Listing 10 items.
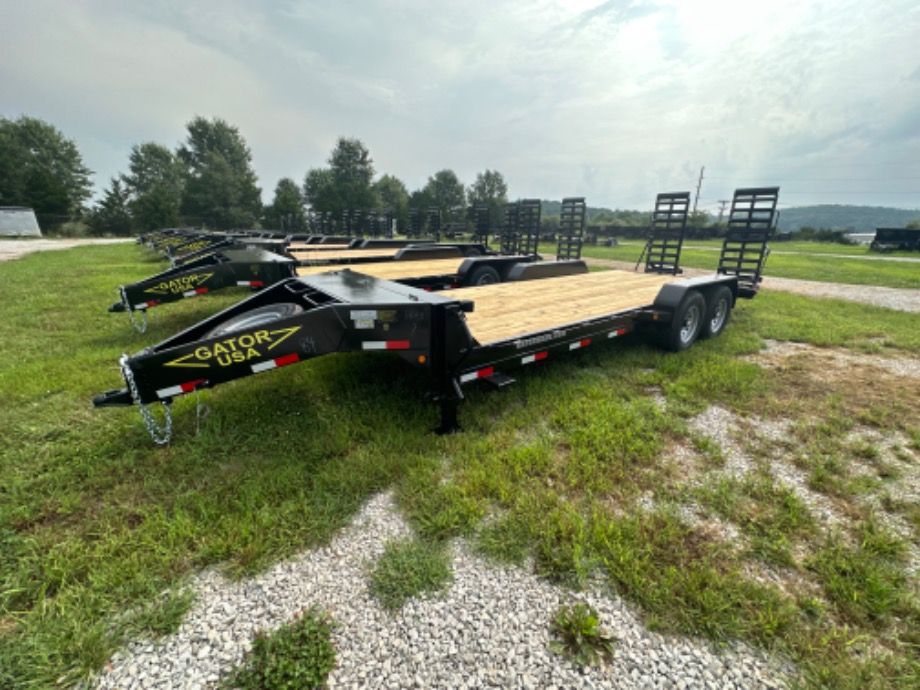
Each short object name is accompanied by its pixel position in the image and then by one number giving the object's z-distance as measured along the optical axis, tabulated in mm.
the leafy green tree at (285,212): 36116
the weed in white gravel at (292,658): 1619
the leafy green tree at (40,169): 37969
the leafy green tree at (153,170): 54625
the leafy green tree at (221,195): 44625
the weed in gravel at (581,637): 1749
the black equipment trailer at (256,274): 5355
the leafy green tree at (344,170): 55156
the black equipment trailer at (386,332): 2562
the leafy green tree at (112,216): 38312
